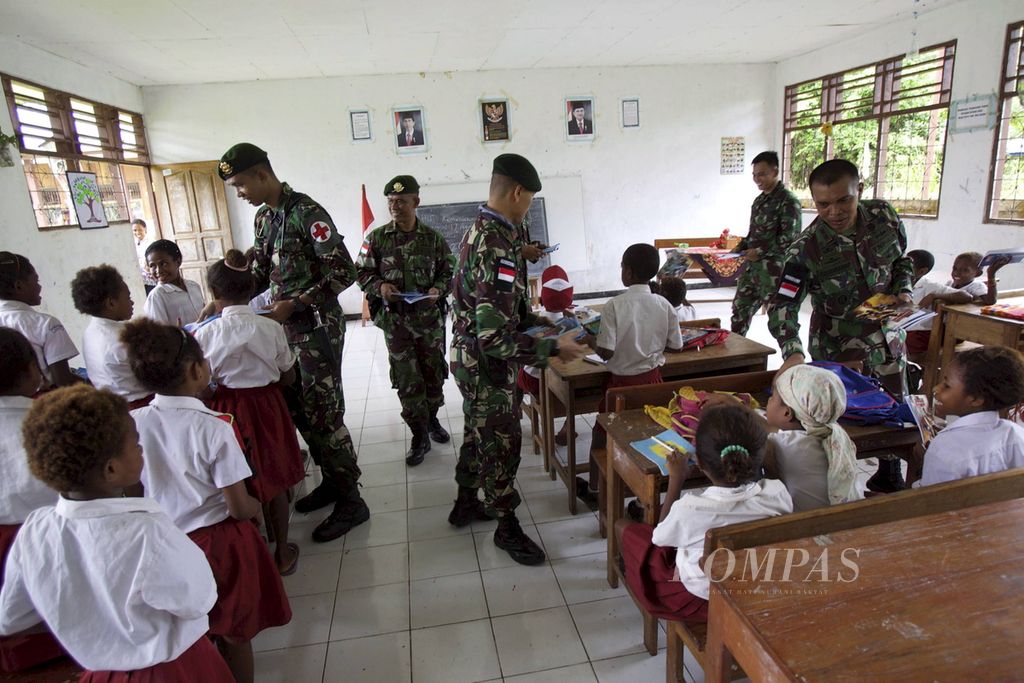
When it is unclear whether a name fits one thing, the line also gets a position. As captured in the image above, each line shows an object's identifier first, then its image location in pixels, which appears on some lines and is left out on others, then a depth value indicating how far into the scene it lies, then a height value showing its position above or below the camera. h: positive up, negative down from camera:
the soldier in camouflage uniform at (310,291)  2.54 -0.31
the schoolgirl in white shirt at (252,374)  2.17 -0.57
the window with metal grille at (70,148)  4.82 +0.84
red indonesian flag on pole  7.43 +0.00
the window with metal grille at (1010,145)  4.86 +0.23
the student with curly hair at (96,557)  1.04 -0.58
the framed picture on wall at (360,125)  7.32 +1.14
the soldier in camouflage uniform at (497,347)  2.04 -0.50
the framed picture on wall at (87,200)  5.36 +0.33
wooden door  7.07 +0.19
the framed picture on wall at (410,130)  7.41 +1.05
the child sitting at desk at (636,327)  2.51 -0.56
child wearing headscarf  1.51 -0.69
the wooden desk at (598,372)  2.68 -0.82
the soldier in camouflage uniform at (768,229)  4.21 -0.29
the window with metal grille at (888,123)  5.77 +0.66
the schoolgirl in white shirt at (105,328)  2.16 -0.35
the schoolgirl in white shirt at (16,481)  1.40 -0.60
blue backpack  1.95 -0.76
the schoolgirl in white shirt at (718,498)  1.37 -0.73
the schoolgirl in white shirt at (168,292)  2.99 -0.32
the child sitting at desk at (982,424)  1.57 -0.68
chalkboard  7.64 -0.09
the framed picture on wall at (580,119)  7.75 +1.10
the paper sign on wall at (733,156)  8.22 +0.50
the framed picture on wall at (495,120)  7.59 +1.13
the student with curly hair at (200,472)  1.52 -0.65
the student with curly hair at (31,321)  2.28 -0.32
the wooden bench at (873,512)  1.22 -0.73
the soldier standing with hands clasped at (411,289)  3.31 -0.47
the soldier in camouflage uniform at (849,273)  2.43 -0.38
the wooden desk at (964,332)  3.22 -0.92
